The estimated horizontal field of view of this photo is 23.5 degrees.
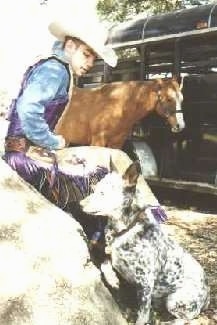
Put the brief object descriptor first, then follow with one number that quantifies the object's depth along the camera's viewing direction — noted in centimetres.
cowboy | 360
